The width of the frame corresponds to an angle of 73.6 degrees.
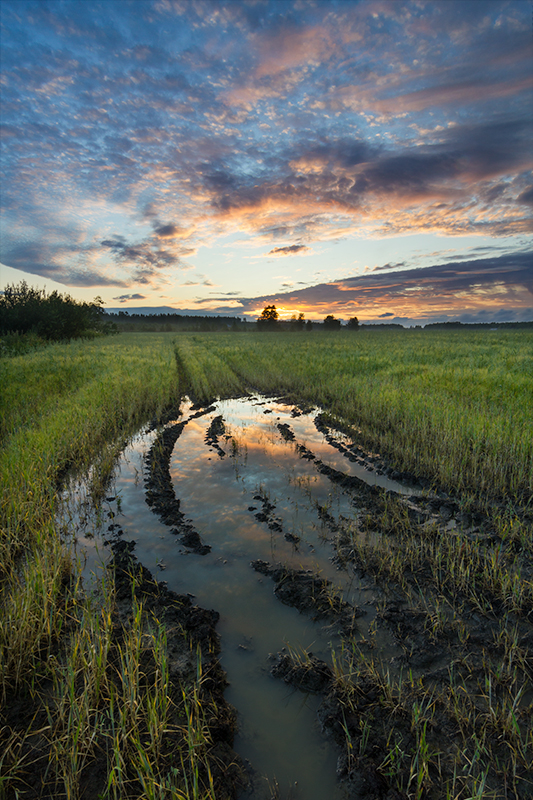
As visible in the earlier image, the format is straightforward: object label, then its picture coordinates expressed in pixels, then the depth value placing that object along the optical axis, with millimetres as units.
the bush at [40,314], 36312
